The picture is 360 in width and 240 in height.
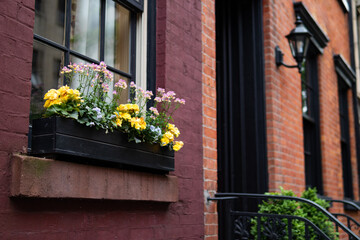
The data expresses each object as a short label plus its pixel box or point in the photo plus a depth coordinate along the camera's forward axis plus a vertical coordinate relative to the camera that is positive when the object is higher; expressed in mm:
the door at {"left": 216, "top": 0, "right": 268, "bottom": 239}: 5605 +1226
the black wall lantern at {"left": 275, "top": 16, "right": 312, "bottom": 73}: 5863 +1907
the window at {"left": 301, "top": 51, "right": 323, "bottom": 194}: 7438 +1218
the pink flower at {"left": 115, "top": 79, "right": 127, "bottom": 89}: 2986 +725
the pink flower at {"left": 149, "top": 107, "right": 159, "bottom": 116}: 3181 +602
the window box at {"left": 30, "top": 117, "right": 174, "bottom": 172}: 2467 +312
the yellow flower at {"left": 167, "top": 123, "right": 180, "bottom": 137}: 3303 +489
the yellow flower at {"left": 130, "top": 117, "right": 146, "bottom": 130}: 2900 +473
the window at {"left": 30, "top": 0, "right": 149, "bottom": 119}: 2855 +1095
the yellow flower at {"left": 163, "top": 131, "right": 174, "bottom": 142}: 3205 +441
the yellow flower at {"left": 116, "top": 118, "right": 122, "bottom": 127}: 2821 +464
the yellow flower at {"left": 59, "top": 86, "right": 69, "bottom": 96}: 2547 +580
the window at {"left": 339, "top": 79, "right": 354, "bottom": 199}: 9953 +1031
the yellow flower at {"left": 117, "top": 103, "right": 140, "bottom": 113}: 2910 +563
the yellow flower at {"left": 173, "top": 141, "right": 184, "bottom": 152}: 3303 +380
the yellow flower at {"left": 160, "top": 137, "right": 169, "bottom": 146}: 3201 +407
